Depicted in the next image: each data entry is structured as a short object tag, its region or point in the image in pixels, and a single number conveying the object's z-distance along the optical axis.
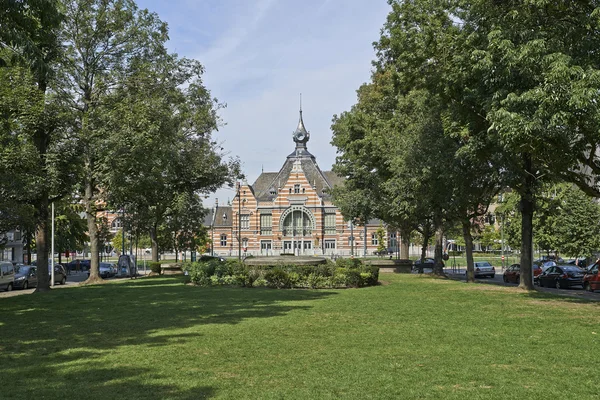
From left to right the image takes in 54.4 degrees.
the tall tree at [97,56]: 28.50
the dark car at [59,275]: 37.88
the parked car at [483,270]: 44.41
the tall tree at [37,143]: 22.80
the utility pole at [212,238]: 95.84
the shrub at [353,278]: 26.65
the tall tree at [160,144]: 28.16
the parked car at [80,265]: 62.45
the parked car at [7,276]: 31.50
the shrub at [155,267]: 43.31
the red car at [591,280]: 27.47
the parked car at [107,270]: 51.19
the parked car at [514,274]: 36.91
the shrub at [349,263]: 31.53
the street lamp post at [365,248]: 95.56
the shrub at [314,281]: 26.30
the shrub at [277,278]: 26.44
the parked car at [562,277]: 30.86
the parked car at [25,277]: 33.34
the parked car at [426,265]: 56.84
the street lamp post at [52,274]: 33.88
